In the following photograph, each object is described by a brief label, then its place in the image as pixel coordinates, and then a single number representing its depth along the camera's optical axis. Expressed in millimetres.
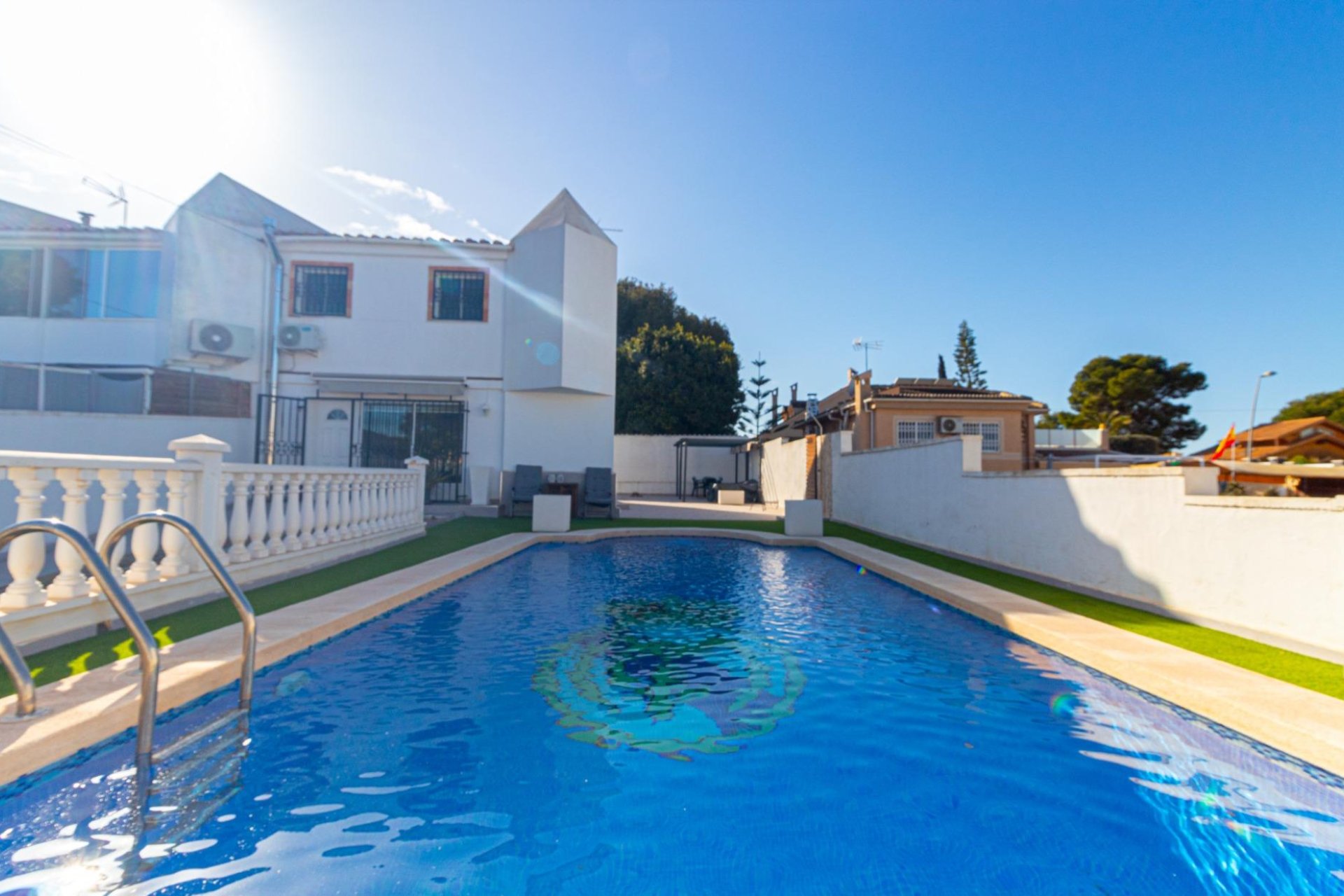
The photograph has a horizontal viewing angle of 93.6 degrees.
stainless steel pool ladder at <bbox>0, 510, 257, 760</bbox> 2809
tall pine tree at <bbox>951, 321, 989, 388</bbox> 55806
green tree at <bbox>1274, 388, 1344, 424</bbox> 49381
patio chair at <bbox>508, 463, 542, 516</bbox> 16062
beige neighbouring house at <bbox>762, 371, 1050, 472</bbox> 23031
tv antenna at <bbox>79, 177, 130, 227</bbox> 17703
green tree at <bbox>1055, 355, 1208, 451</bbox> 44656
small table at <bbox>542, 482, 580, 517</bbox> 16281
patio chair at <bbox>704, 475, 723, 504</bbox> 26312
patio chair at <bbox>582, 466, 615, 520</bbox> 16391
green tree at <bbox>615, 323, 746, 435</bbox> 32750
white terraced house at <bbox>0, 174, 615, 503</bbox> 15883
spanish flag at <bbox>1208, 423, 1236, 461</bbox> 18616
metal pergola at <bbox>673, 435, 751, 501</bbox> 26656
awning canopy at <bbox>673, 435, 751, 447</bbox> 26625
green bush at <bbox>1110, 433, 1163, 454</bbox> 40906
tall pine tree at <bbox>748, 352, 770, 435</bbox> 46719
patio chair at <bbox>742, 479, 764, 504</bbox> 24797
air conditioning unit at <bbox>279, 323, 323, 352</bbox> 16719
